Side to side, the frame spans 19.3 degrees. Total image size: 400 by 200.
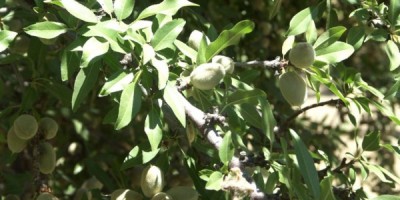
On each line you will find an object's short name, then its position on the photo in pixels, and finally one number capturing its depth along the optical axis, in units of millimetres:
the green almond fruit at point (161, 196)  1283
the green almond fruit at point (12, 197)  1573
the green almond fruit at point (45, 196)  1368
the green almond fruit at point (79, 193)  1493
